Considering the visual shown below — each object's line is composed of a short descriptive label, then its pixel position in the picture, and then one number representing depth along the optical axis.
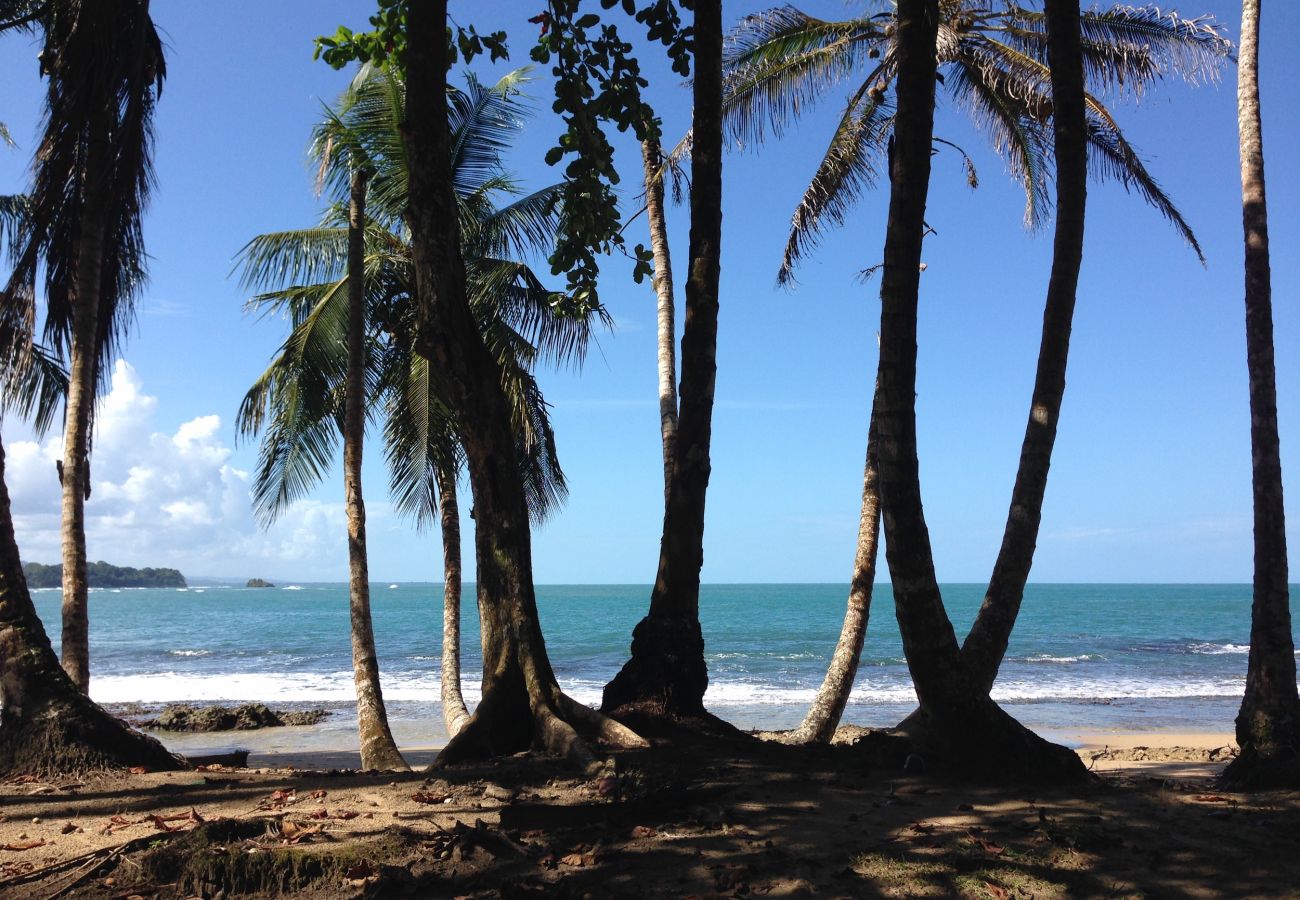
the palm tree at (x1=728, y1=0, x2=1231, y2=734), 9.77
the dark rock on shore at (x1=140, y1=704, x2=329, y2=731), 19.11
